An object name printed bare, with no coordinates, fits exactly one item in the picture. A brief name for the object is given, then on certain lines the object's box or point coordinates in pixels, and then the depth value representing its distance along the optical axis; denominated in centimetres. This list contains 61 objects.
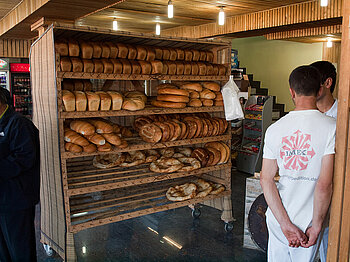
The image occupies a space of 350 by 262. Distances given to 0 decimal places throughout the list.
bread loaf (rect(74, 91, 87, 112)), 297
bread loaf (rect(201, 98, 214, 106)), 378
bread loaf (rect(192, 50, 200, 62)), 388
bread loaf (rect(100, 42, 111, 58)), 321
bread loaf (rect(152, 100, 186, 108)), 352
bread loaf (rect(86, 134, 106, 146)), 306
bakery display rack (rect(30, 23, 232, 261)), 287
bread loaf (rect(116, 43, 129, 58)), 331
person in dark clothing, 238
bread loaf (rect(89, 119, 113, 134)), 322
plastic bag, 378
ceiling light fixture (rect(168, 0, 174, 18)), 573
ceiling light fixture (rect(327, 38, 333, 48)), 958
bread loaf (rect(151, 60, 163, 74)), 338
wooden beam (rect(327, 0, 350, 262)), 135
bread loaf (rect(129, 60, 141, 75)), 329
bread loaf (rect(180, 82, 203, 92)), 378
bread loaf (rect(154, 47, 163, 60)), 360
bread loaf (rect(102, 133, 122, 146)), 316
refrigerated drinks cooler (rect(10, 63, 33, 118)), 848
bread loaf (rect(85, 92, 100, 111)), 305
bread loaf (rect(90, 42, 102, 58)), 316
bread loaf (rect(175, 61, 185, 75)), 362
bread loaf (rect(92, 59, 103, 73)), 305
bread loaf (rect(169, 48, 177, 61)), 369
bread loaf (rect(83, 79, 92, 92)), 343
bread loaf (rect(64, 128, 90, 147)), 296
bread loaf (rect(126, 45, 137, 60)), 338
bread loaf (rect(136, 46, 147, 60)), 342
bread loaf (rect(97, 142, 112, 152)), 307
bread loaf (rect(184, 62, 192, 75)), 366
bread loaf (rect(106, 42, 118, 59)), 326
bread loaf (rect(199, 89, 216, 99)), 376
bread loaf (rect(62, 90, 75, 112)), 288
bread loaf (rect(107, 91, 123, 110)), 320
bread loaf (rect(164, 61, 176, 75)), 358
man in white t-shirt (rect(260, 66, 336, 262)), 173
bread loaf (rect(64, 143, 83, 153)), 291
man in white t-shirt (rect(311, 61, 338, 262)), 269
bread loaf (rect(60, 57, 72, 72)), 286
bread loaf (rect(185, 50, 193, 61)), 381
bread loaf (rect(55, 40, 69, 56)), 295
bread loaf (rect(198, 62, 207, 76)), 374
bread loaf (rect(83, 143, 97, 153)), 298
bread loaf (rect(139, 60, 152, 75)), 334
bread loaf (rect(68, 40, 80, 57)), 300
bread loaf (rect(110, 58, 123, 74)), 318
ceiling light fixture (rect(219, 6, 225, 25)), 634
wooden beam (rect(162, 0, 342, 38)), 591
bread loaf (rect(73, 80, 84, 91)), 337
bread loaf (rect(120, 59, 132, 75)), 323
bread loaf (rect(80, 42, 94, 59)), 308
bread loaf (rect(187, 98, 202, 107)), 369
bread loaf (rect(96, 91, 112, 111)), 311
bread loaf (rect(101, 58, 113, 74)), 312
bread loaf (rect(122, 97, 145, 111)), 321
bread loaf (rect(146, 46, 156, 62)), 347
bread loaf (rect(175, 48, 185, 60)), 373
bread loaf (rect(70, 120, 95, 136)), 308
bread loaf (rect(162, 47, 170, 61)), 365
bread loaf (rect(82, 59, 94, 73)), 300
